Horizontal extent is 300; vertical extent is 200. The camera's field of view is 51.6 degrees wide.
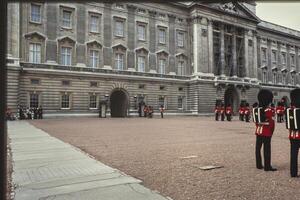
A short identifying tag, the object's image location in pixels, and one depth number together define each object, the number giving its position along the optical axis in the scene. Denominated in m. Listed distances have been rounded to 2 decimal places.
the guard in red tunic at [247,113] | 31.85
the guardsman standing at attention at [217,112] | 34.44
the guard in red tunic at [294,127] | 6.93
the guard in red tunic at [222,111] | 33.70
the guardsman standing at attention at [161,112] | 42.86
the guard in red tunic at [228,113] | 32.97
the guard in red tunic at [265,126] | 7.79
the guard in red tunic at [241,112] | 33.06
